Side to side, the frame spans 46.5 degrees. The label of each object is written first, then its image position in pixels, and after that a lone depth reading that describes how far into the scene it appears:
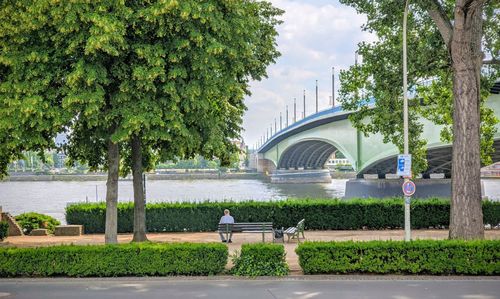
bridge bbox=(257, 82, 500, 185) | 43.44
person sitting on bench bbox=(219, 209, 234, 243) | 21.66
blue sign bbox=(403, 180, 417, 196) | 16.30
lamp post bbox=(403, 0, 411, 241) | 17.00
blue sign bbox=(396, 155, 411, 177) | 16.80
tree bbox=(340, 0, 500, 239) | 16.83
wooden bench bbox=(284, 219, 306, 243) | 20.52
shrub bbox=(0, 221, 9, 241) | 22.34
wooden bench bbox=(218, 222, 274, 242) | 20.67
